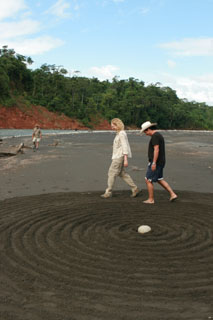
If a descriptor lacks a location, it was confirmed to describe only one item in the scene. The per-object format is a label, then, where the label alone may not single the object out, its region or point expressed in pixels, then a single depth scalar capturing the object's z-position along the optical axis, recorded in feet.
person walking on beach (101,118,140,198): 24.58
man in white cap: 22.91
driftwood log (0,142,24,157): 56.13
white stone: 17.37
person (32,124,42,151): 65.10
